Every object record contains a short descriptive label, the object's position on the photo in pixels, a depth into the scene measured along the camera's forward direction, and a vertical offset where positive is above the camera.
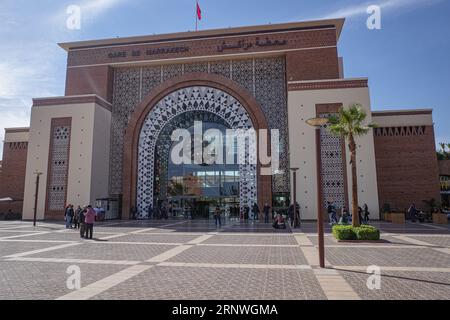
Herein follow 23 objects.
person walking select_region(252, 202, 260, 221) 23.16 -0.71
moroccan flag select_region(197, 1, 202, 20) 27.86 +15.57
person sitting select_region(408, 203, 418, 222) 22.04 -0.79
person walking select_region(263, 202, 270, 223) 22.34 -0.75
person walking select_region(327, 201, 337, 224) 19.78 -0.65
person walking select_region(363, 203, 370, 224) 20.41 -0.77
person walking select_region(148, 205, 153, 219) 25.28 -0.84
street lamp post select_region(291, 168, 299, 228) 17.81 +0.64
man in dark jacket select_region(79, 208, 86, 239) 13.86 -1.16
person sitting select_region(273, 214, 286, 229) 17.33 -1.15
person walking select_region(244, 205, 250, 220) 23.68 -0.73
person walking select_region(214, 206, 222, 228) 19.49 -0.95
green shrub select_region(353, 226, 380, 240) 12.37 -1.20
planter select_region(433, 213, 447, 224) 20.39 -1.07
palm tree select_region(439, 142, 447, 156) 39.16 +6.34
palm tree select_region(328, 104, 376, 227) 13.80 +3.21
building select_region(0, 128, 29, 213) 29.75 +3.08
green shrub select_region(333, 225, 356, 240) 12.43 -1.22
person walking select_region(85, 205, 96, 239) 13.67 -0.78
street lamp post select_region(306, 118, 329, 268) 7.89 +0.14
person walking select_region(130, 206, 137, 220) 24.95 -0.91
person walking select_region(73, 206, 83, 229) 18.73 -1.07
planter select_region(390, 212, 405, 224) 20.64 -1.07
